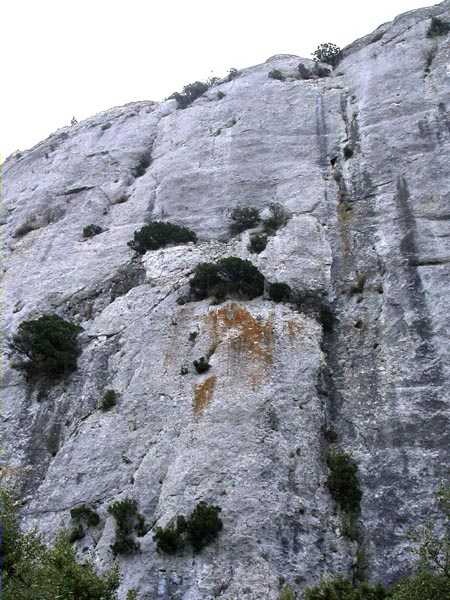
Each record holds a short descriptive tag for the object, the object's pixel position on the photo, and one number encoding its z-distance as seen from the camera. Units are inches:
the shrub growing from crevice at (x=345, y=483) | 767.6
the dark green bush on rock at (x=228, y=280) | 1050.1
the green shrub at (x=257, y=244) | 1151.0
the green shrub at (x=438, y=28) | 1576.4
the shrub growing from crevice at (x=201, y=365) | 924.6
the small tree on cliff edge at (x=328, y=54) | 1817.2
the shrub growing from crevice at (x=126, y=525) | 738.2
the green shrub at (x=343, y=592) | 621.9
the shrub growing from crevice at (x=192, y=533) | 711.7
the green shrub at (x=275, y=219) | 1198.3
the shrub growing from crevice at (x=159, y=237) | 1236.5
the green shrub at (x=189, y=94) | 1857.8
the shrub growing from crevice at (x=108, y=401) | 944.3
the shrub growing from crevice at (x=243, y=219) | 1233.4
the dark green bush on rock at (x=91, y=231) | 1366.9
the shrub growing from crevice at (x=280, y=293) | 1023.0
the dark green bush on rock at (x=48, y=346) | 1045.2
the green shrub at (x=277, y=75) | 1726.1
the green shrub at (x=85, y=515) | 799.1
